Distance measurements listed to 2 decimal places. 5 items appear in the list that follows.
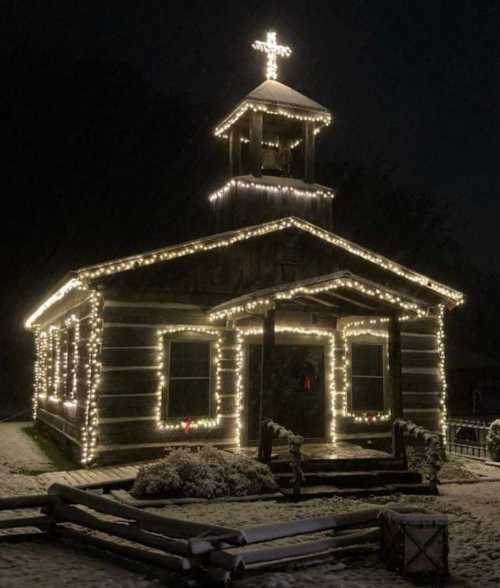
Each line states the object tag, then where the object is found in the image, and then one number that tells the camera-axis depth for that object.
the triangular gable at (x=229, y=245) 14.10
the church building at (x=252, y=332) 13.96
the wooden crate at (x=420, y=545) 6.88
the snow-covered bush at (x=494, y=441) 15.45
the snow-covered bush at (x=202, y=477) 10.69
